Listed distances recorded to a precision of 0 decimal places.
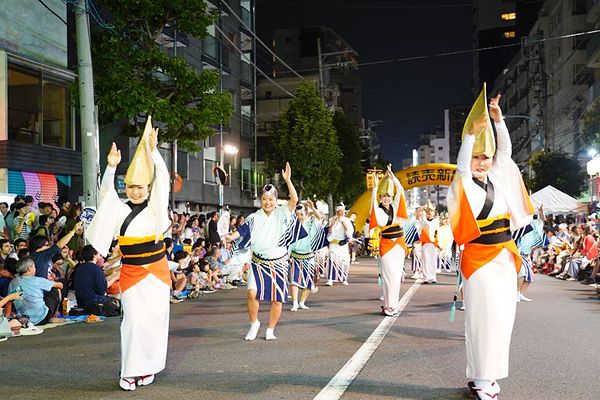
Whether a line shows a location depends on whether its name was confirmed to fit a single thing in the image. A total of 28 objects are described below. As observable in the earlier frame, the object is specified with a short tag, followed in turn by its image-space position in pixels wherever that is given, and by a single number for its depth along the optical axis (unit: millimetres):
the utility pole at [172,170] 20511
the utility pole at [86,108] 13000
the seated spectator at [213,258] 16203
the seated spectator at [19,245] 11127
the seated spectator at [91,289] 11133
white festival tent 26625
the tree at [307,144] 35312
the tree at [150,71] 16125
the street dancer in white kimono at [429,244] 18375
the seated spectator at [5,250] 10883
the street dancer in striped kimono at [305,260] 12305
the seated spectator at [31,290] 9906
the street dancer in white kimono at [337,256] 17234
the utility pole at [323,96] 43531
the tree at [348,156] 45719
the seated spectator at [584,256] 18794
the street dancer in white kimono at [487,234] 5656
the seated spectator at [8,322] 9109
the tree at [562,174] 38281
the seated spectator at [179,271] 13781
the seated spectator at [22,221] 13133
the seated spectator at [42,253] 10391
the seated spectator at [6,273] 10289
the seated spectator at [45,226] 12407
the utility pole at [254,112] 40125
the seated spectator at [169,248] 13230
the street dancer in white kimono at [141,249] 6121
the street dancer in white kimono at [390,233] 10953
